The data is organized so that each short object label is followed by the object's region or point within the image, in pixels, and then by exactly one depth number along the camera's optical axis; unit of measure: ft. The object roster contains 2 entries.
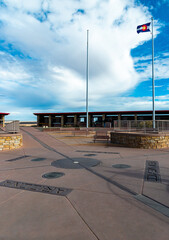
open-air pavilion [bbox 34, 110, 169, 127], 115.85
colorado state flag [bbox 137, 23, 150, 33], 49.75
